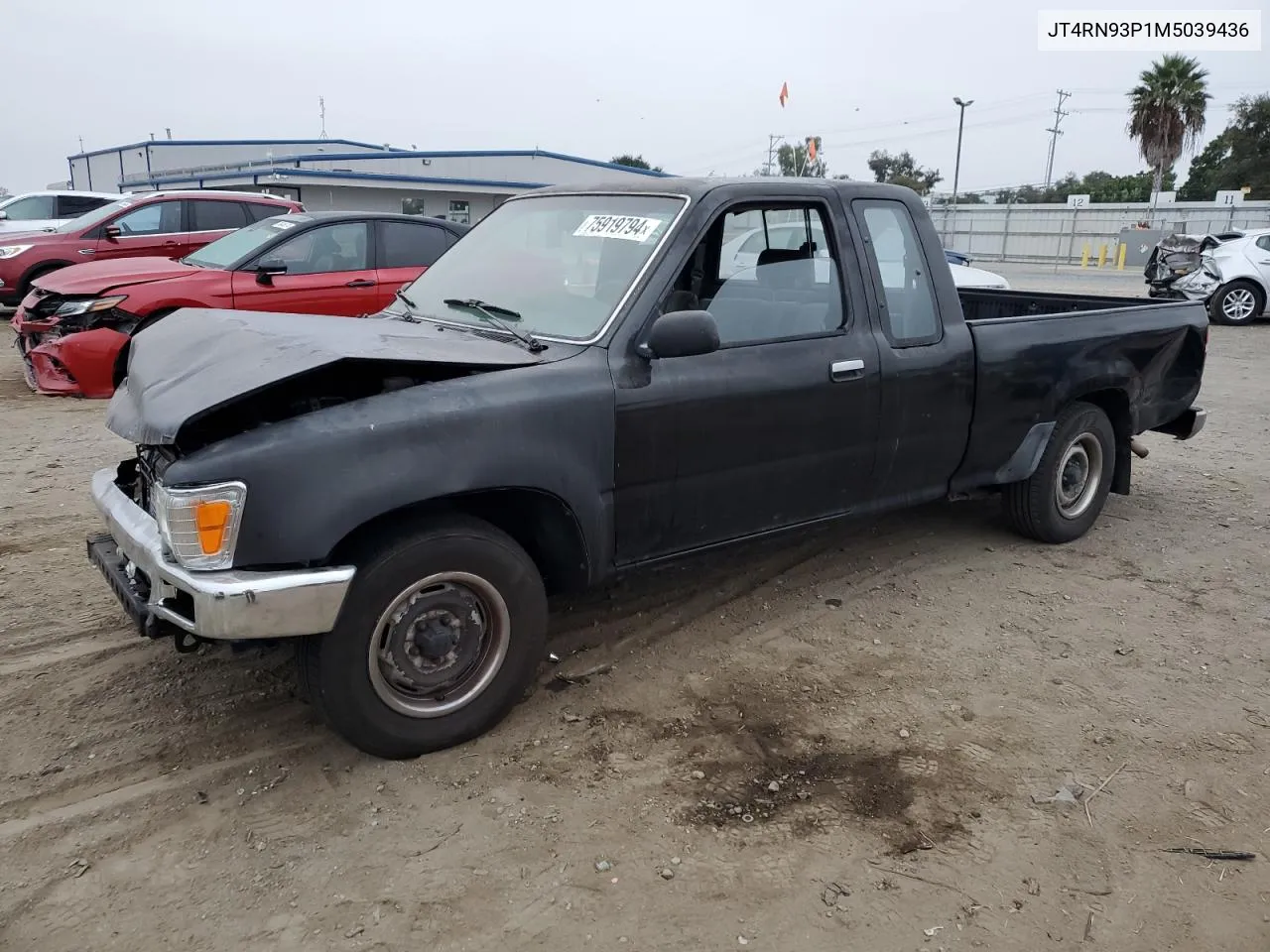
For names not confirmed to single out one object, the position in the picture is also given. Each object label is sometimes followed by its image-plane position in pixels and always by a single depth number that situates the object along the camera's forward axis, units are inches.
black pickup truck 108.8
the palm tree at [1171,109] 1572.3
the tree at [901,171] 2822.6
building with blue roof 1023.0
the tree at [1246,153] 1764.3
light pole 2067.9
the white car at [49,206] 604.7
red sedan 298.2
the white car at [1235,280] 616.1
